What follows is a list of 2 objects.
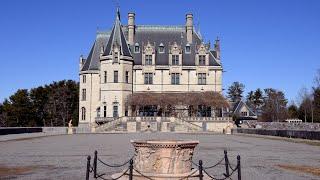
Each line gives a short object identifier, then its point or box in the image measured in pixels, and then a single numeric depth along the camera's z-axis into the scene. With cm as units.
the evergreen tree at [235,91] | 9116
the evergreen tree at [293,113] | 6980
